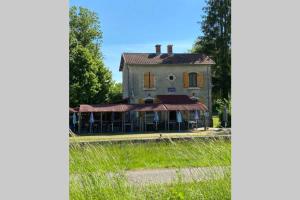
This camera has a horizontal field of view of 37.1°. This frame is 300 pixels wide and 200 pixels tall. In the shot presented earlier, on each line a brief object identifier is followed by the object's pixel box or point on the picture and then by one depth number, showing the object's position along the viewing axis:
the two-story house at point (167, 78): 35.69
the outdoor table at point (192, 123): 32.12
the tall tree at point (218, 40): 42.97
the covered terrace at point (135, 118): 30.95
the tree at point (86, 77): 37.44
